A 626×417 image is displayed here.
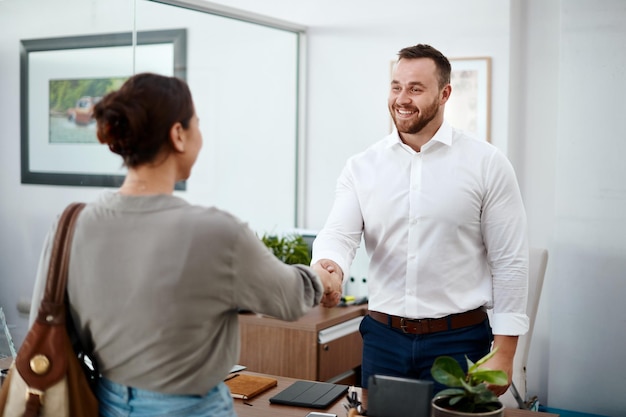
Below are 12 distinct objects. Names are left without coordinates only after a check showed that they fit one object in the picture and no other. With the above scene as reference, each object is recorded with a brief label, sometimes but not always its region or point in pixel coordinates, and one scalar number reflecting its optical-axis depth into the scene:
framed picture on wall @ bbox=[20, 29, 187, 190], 3.49
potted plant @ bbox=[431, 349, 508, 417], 1.68
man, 2.48
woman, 1.50
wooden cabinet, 3.69
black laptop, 1.59
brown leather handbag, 1.54
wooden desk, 2.17
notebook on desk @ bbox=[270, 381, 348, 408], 2.25
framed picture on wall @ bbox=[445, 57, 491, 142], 4.12
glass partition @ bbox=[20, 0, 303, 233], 3.49
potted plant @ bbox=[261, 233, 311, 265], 4.05
